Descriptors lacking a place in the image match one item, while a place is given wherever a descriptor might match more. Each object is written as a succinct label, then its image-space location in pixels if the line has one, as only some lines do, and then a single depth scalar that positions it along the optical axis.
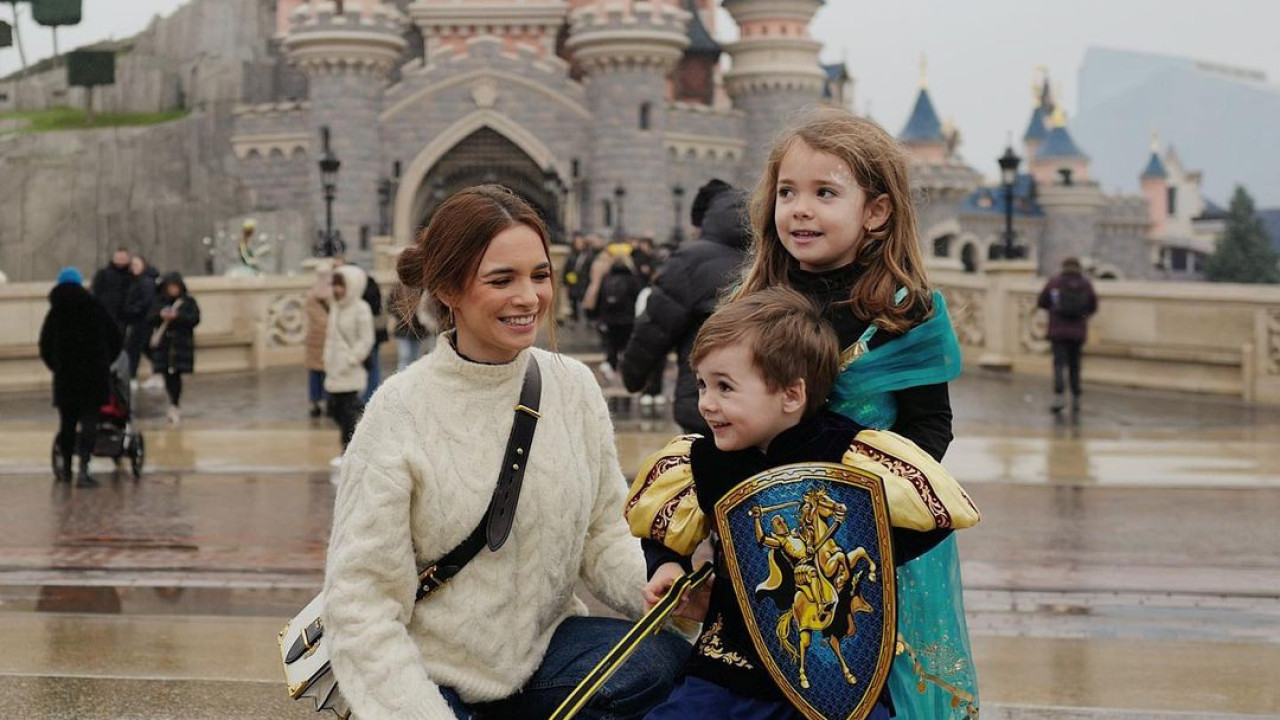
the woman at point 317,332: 13.30
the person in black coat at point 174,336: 14.20
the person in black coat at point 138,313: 16.17
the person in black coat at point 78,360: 10.35
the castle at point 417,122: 46.81
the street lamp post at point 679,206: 45.94
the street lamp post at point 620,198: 45.53
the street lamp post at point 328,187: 28.38
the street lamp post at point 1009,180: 23.97
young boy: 2.83
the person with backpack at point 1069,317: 14.98
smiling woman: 3.07
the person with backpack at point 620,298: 15.73
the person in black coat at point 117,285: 16.27
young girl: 3.00
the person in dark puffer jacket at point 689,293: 6.33
